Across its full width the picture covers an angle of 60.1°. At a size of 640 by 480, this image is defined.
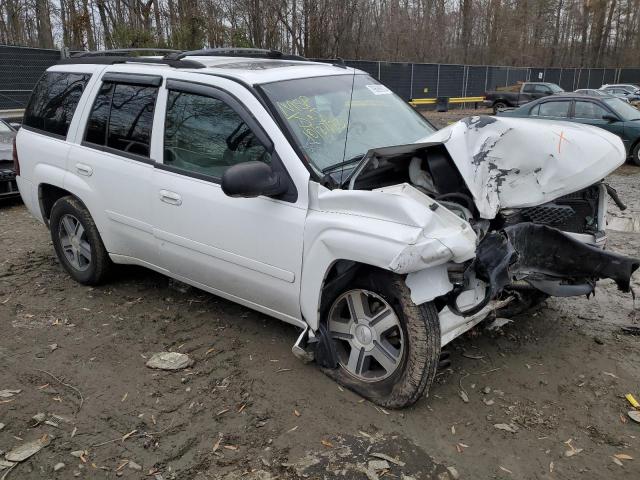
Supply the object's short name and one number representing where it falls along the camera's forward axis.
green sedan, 12.25
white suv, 2.98
